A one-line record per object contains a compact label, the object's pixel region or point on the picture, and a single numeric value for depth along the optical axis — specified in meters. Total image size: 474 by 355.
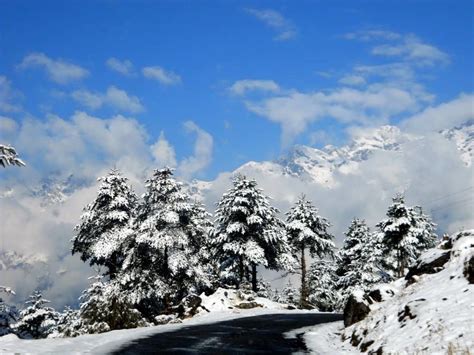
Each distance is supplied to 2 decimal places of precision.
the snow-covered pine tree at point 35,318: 48.53
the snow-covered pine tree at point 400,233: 53.38
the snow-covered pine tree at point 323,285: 56.88
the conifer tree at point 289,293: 66.19
